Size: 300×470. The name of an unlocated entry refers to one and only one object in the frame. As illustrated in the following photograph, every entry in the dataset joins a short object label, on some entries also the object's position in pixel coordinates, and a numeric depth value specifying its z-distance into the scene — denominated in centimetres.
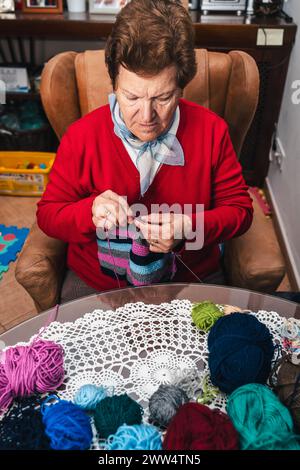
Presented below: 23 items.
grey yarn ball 84
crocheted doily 95
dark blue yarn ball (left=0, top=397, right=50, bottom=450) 78
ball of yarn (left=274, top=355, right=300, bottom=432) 81
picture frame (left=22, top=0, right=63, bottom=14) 230
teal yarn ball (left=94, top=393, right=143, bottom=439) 82
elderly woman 107
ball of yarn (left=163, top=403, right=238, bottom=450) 74
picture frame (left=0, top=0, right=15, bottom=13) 229
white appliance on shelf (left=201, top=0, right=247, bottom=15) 227
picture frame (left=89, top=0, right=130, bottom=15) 227
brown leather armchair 127
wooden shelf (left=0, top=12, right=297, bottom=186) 214
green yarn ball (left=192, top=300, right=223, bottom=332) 104
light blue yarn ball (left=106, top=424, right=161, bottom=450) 77
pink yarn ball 88
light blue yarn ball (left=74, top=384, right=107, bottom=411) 87
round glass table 109
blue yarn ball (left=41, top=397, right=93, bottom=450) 78
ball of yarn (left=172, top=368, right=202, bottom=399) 92
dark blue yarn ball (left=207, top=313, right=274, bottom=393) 87
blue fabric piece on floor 225
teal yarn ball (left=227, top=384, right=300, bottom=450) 75
